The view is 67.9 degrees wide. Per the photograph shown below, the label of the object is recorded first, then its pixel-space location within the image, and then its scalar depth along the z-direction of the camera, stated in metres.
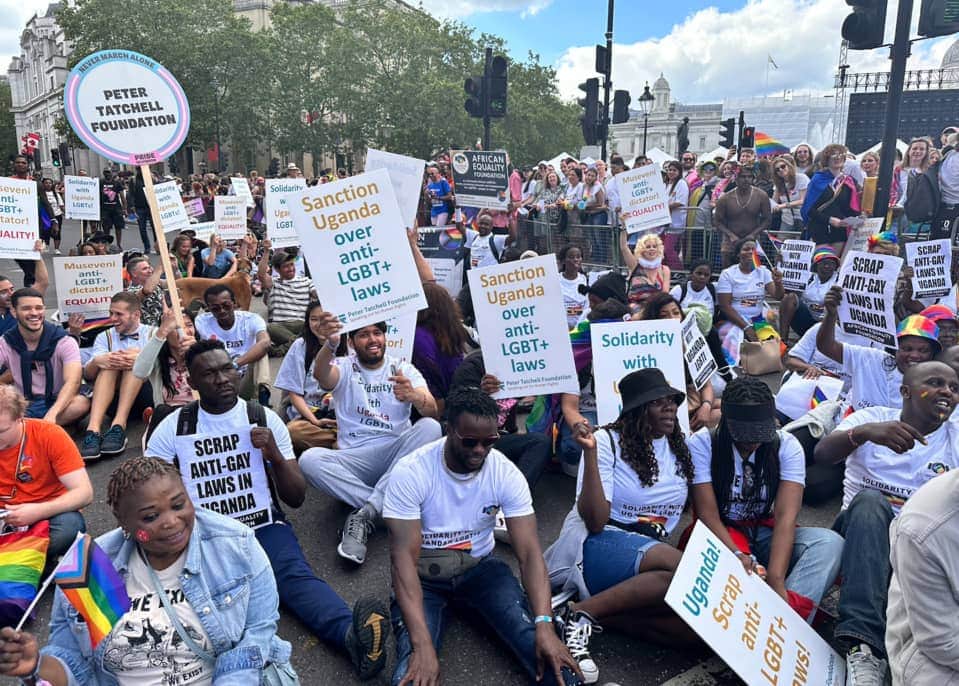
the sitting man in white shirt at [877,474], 2.97
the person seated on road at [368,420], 4.41
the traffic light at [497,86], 14.01
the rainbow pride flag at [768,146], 16.30
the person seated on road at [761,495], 3.31
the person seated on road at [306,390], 5.12
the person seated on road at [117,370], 5.59
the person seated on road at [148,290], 7.00
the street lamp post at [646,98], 29.42
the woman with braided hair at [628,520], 3.19
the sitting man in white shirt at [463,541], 3.08
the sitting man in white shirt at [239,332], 5.80
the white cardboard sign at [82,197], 12.54
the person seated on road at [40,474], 3.56
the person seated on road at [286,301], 8.26
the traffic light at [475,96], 14.51
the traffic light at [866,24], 6.93
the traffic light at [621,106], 16.70
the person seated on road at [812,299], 7.70
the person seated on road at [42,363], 5.30
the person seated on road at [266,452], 3.40
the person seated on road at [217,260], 9.69
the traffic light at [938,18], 6.79
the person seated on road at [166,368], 5.20
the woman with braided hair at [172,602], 2.27
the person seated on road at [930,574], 2.17
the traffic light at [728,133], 25.19
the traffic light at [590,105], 16.30
